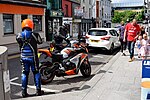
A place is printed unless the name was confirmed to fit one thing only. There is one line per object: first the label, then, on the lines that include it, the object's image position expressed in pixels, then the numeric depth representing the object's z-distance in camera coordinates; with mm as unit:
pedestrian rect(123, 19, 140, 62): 10328
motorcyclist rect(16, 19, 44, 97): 5668
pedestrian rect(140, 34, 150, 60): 9414
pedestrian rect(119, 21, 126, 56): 12883
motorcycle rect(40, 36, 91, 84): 6988
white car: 13930
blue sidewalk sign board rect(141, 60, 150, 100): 4004
